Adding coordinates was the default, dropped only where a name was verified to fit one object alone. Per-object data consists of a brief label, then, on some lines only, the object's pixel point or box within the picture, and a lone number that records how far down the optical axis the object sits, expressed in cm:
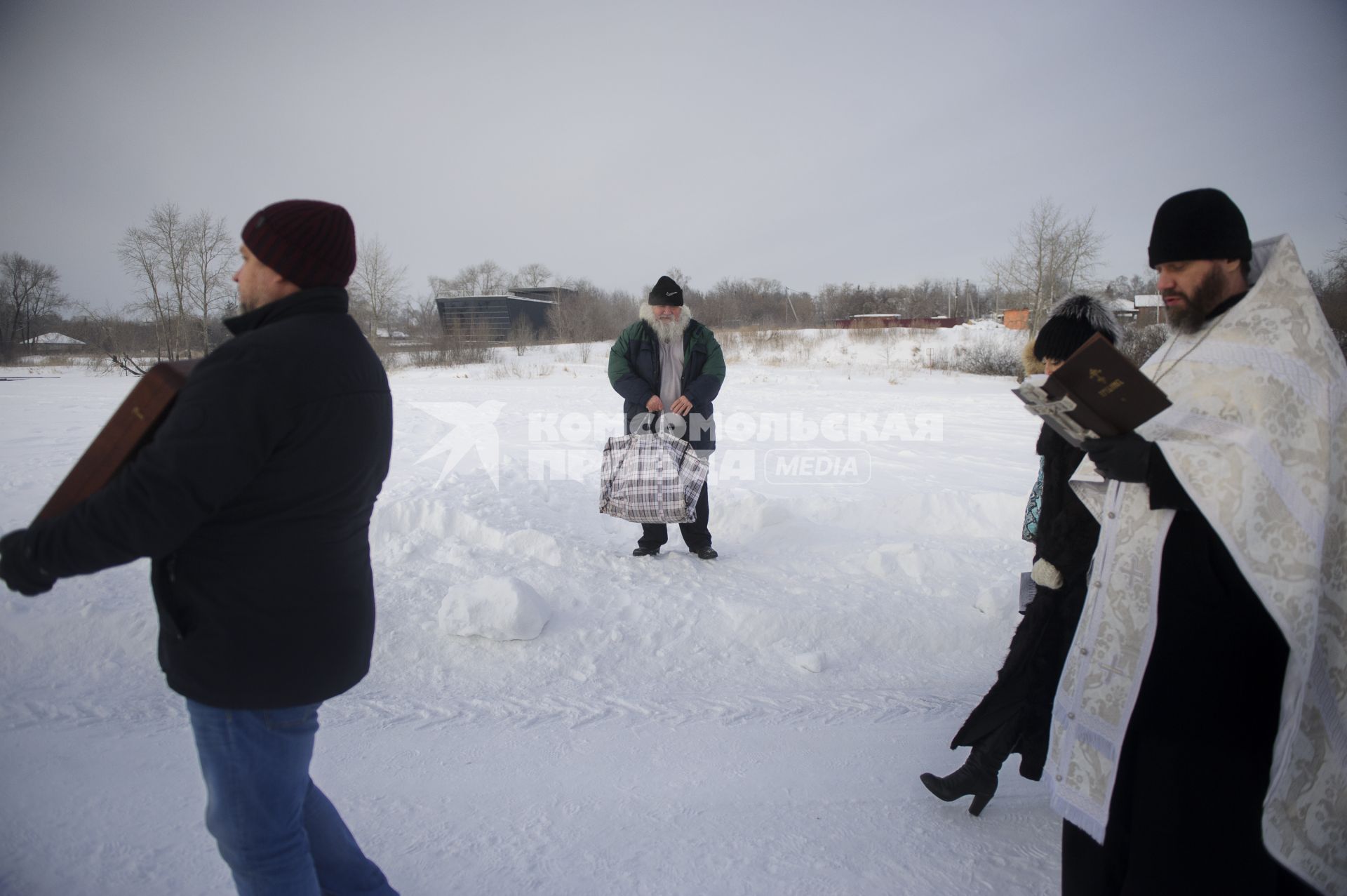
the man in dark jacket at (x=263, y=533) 134
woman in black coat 231
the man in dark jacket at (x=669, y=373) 470
